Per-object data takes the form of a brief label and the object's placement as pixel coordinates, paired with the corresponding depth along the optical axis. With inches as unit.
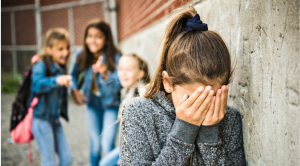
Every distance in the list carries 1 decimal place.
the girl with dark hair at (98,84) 132.1
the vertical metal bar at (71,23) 473.1
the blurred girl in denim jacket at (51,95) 123.0
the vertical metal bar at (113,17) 353.1
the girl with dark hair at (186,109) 50.3
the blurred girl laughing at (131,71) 109.3
